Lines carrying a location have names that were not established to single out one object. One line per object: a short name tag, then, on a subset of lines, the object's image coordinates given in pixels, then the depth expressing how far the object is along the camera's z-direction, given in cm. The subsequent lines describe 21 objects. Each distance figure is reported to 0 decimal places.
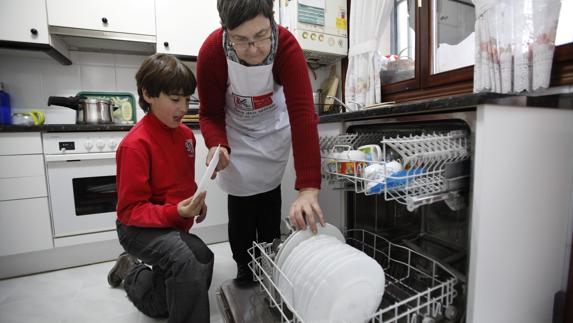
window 136
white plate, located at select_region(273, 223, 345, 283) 71
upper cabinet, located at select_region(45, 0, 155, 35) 165
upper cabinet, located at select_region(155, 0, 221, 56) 187
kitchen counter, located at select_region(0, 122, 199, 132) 142
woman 71
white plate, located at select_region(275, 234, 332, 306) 65
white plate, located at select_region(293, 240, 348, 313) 61
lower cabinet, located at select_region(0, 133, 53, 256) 143
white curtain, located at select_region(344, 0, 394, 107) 165
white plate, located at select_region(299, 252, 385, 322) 58
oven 151
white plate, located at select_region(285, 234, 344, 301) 62
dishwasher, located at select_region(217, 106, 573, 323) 63
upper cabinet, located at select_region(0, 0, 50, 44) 156
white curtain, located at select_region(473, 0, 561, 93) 88
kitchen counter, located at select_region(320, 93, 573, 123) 60
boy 81
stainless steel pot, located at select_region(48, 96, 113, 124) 171
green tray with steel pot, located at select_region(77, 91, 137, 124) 198
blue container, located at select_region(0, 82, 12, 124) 168
